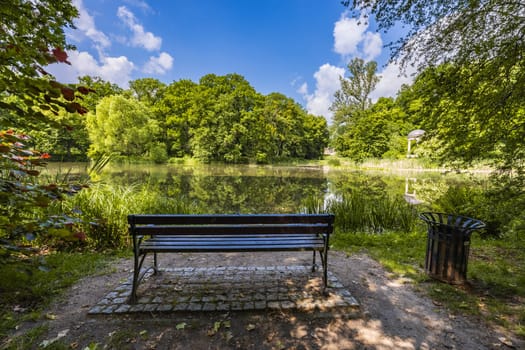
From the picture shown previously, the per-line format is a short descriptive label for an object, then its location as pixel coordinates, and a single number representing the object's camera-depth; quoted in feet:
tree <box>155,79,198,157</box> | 94.89
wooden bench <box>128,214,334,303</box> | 6.82
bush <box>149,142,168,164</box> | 88.79
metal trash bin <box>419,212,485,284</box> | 8.20
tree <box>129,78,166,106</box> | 104.99
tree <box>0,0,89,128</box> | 3.34
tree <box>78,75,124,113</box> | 85.56
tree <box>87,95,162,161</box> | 78.38
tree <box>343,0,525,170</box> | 9.63
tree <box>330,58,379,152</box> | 106.52
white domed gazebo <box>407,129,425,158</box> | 81.01
